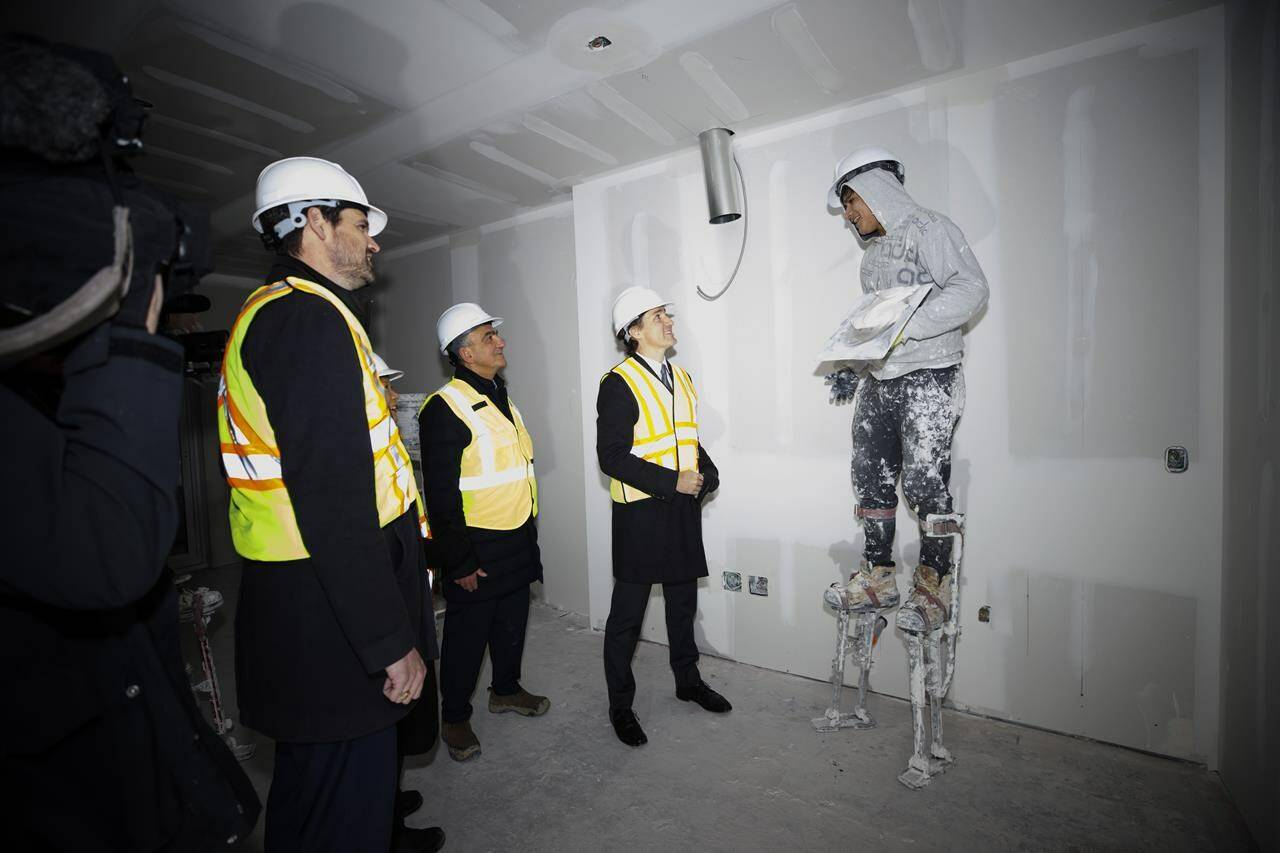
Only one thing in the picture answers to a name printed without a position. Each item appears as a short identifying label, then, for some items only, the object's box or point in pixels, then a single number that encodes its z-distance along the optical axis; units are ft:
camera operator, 2.10
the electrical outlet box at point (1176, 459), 6.60
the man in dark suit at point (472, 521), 7.27
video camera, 2.08
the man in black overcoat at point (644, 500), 7.49
